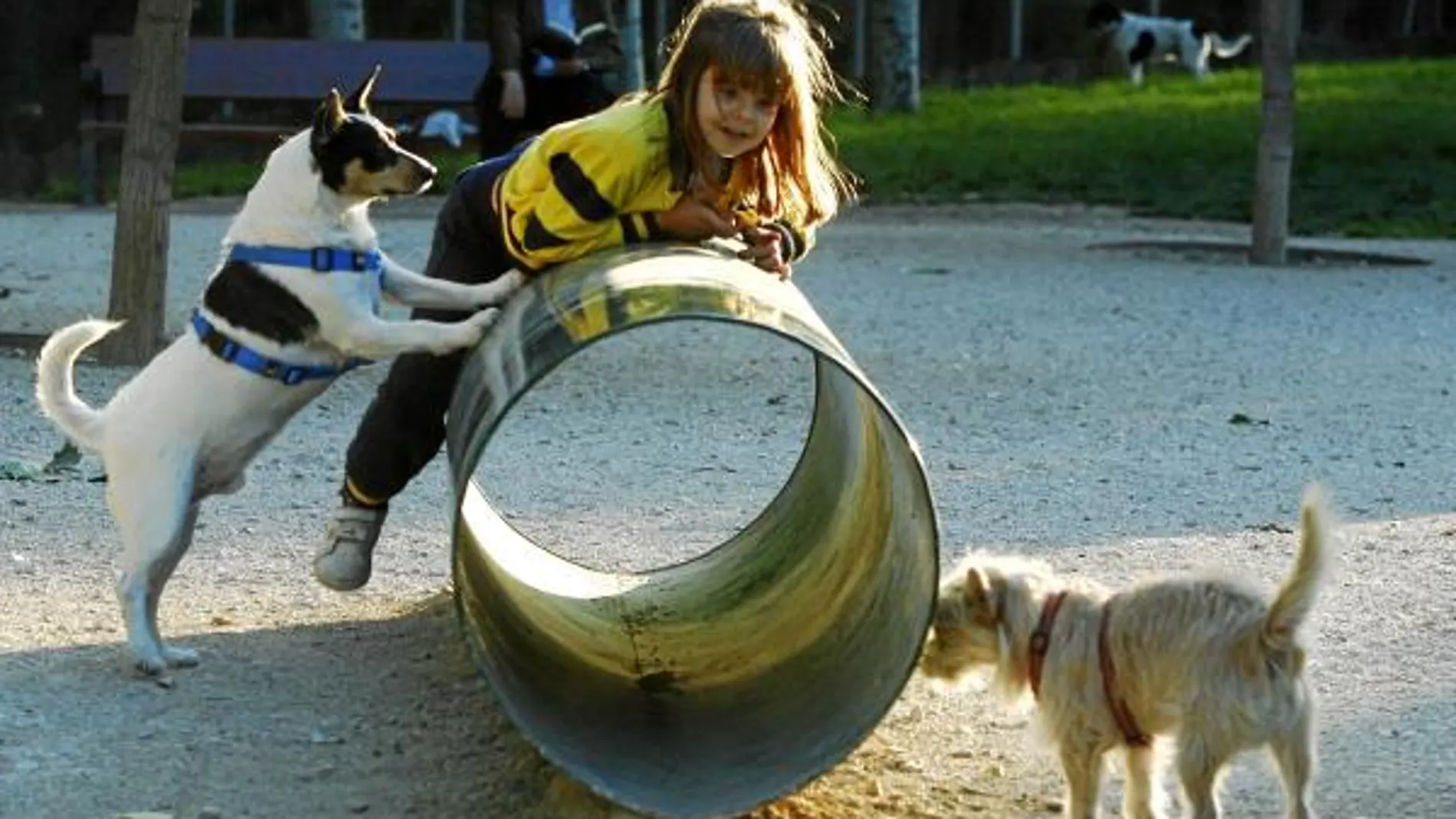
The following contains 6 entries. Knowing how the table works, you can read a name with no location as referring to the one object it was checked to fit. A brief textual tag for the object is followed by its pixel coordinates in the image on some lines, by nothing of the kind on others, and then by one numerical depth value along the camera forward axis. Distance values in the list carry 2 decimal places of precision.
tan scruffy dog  5.55
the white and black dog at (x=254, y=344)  6.83
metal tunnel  5.68
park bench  24.30
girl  6.76
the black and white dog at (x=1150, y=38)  33.41
